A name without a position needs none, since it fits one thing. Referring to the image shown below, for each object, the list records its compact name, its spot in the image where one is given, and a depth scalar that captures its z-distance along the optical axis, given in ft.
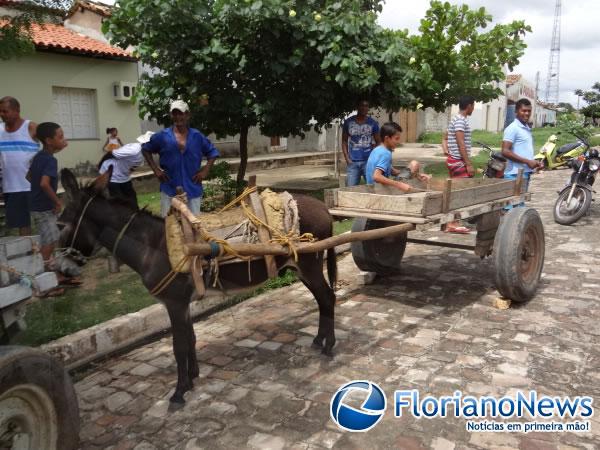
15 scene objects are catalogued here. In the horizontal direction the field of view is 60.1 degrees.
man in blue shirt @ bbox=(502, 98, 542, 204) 20.70
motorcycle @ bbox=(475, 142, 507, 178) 24.85
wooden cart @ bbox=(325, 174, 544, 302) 14.70
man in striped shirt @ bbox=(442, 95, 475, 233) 22.53
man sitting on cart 16.58
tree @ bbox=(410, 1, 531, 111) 35.01
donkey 11.14
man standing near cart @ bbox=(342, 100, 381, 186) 25.07
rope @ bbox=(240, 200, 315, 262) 11.93
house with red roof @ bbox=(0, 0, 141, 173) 39.29
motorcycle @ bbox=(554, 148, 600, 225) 28.50
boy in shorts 15.98
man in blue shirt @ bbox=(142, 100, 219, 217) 17.03
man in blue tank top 17.06
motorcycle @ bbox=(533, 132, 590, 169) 31.62
